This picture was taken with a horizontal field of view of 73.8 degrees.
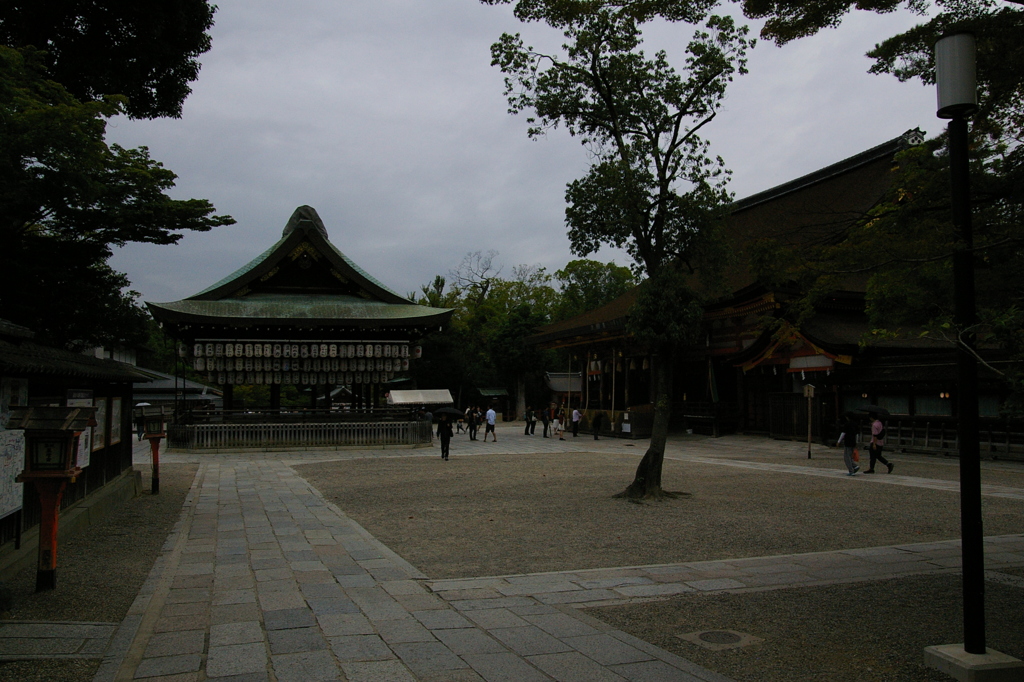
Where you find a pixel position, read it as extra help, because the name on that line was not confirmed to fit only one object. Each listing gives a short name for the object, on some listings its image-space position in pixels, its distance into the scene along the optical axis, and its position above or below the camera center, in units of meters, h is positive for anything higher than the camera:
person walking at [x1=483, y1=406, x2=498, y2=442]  27.64 -1.54
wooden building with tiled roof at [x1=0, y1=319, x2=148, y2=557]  6.20 -0.44
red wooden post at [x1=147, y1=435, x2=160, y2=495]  12.73 -1.62
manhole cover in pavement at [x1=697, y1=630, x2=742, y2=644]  4.92 -1.85
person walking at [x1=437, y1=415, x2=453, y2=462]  19.69 -1.54
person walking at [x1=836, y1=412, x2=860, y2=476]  14.62 -1.21
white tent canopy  36.03 -0.90
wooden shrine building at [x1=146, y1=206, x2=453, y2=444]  22.48 +1.93
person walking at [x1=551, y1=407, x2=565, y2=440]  29.03 -1.73
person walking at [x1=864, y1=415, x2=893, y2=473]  14.82 -1.22
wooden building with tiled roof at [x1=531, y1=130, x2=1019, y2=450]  19.38 +0.89
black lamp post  4.22 +0.51
